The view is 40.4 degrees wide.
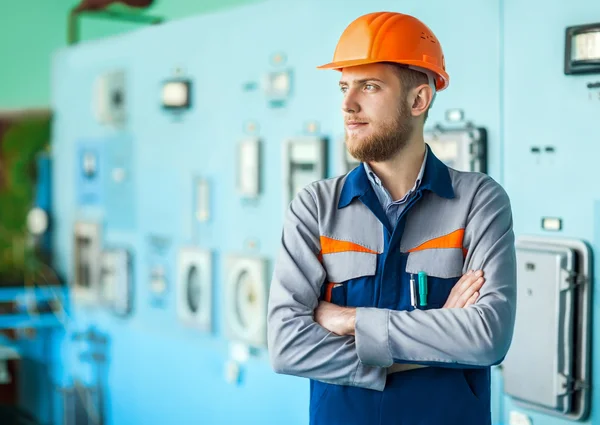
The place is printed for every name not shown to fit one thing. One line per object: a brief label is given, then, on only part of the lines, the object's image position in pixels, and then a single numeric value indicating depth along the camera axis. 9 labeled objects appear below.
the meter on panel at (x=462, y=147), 2.91
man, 1.92
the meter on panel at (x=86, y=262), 5.56
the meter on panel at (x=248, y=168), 4.04
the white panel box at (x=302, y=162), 3.62
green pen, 1.98
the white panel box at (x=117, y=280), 5.16
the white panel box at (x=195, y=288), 4.39
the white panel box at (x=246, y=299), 3.96
